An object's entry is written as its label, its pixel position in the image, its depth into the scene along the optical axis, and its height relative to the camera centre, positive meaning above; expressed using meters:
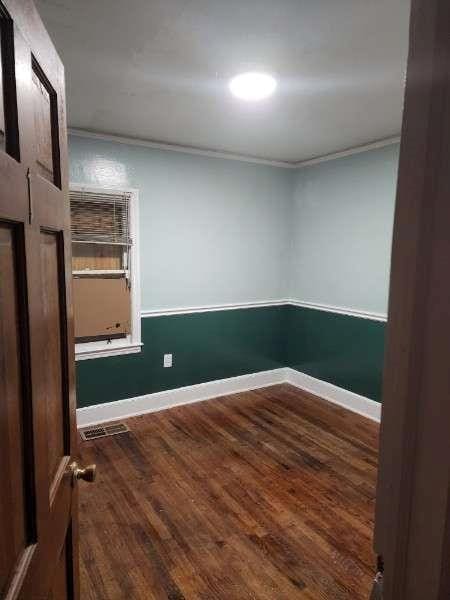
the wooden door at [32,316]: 0.62 -0.12
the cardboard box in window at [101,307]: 2.99 -0.42
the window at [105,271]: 2.96 -0.12
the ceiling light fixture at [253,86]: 1.90 +0.92
